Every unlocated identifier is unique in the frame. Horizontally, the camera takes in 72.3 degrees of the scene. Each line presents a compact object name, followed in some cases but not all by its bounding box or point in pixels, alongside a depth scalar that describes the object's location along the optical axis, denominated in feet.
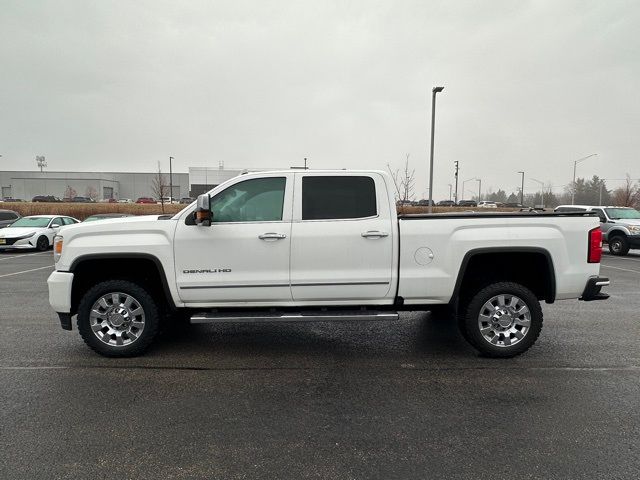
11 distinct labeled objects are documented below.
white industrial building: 334.85
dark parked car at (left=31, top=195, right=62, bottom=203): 189.08
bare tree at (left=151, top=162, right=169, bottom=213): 218.13
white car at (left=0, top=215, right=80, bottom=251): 54.54
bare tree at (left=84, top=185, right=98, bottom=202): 284.31
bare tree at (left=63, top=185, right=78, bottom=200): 268.13
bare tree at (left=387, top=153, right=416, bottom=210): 100.42
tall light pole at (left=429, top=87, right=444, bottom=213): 60.71
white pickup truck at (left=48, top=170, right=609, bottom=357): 15.35
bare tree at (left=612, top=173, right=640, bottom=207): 151.21
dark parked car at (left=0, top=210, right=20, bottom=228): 67.90
